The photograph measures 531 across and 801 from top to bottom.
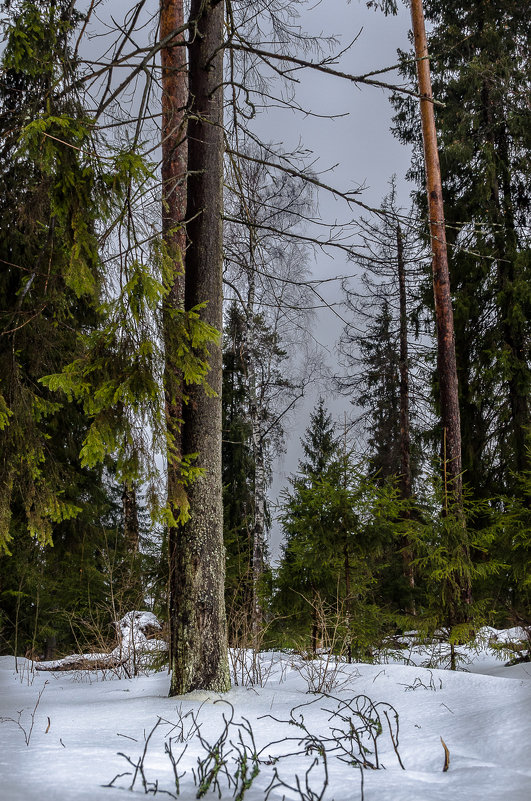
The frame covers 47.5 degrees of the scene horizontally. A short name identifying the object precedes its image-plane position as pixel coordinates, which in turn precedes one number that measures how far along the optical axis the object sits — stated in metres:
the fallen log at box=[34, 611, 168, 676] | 6.09
